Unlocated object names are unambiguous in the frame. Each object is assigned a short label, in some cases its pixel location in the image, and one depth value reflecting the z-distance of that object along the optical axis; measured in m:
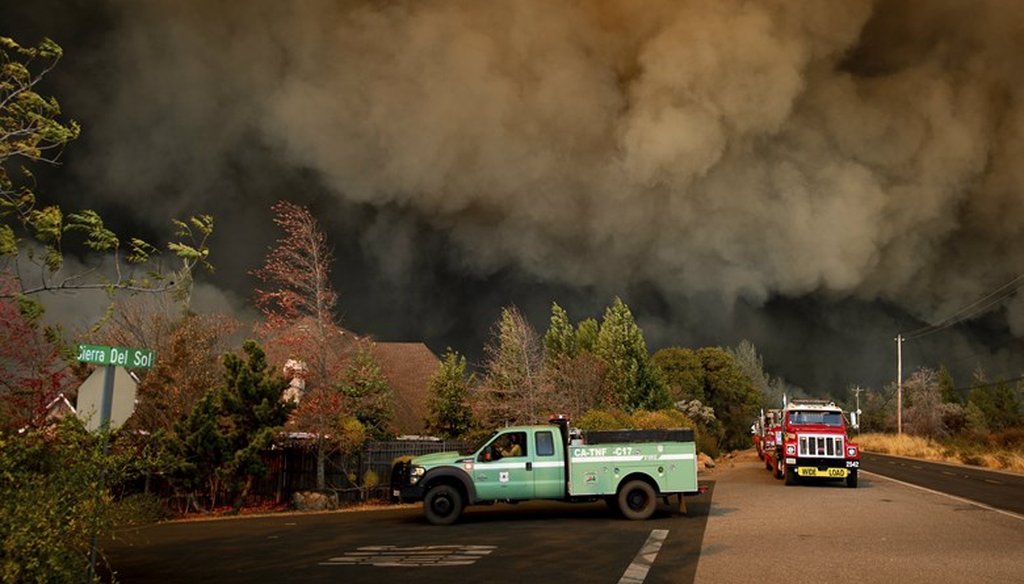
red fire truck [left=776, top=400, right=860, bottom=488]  26.20
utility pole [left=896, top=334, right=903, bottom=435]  77.66
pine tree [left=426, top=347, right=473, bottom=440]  38.78
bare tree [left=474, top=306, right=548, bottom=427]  36.22
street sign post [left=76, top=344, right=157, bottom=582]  8.82
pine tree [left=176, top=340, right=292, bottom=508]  22.70
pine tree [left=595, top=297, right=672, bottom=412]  55.22
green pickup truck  17.70
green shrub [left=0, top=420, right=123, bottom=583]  6.85
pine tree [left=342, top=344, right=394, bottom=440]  25.75
